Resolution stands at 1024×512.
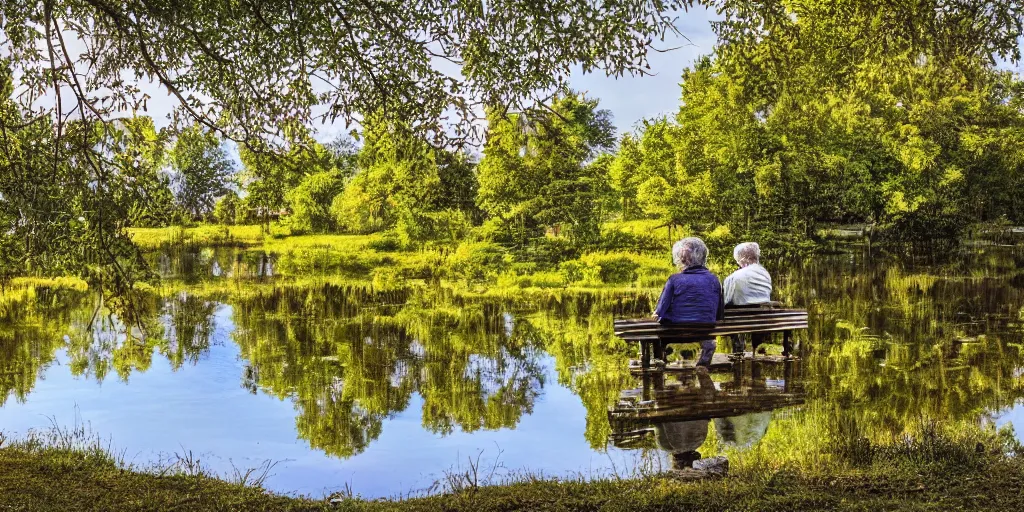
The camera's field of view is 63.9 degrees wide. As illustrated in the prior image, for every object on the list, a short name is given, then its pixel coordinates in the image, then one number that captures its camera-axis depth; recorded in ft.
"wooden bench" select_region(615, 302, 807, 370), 22.04
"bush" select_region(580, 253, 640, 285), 58.49
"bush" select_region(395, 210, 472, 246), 63.67
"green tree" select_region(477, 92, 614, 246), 61.98
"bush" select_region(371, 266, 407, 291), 56.12
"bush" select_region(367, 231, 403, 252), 64.13
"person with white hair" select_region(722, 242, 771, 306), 24.14
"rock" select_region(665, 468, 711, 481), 14.98
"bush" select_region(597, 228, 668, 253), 62.13
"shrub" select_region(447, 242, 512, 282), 59.98
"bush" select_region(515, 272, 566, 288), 57.77
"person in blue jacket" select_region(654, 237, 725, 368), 21.89
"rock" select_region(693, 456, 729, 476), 15.11
